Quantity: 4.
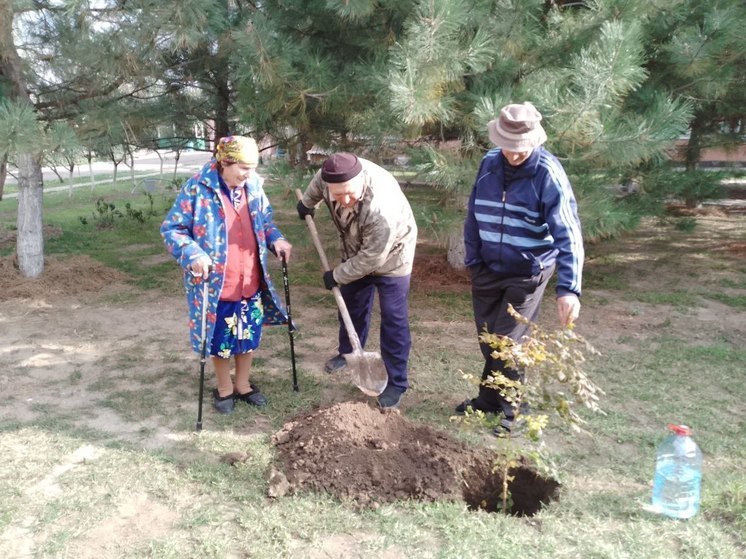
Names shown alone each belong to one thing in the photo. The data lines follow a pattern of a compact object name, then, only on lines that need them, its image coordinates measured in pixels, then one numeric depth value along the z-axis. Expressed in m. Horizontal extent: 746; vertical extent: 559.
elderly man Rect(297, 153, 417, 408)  3.02
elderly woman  3.02
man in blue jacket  2.66
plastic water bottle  2.48
